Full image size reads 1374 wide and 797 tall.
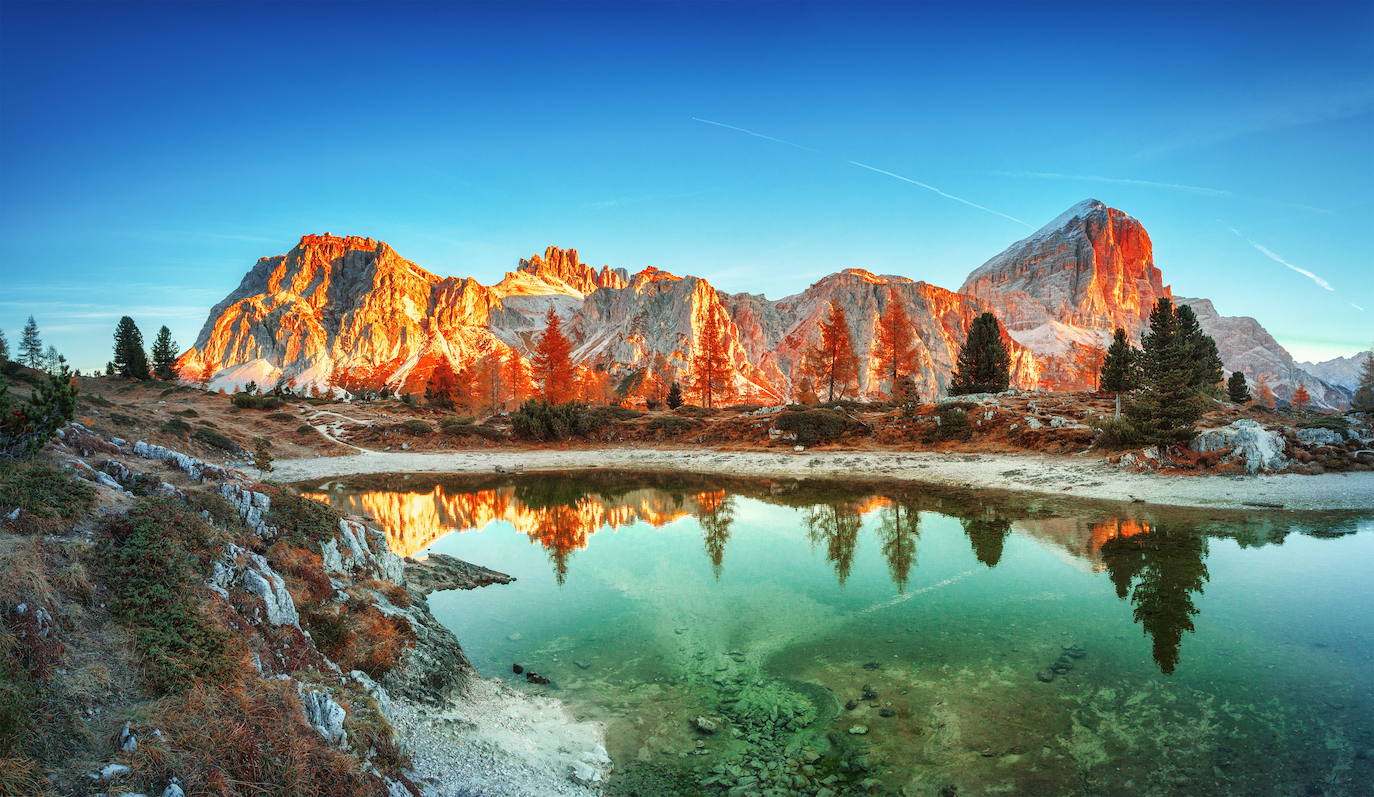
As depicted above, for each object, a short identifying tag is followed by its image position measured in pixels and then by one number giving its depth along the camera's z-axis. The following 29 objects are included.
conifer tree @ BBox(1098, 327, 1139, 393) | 39.87
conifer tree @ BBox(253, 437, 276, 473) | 32.39
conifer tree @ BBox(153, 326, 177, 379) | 76.27
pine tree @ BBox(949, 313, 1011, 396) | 53.84
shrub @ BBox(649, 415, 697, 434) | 46.78
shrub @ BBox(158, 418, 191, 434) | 31.52
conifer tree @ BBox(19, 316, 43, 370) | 73.50
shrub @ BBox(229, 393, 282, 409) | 52.00
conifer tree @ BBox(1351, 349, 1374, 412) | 66.32
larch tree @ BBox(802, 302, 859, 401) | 58.91
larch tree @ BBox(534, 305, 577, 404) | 59.44
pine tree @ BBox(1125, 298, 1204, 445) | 25.89
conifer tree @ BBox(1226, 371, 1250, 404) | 57.12
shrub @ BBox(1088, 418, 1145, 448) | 27.97
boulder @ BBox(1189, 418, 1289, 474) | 24.03
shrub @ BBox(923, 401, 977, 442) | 37.03
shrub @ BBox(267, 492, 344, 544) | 11.07
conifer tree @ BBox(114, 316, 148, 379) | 64.88
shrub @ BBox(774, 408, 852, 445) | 41.47
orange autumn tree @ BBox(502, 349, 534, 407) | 76.25
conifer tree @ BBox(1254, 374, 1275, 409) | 97.39
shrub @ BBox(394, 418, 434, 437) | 49.16
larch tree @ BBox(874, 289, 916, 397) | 60.12
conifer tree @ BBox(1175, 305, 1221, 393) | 48.06
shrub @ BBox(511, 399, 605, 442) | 48.28
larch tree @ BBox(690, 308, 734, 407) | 67.12
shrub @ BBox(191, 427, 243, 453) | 33.31
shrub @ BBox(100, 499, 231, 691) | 6.04
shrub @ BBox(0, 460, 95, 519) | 7.54
